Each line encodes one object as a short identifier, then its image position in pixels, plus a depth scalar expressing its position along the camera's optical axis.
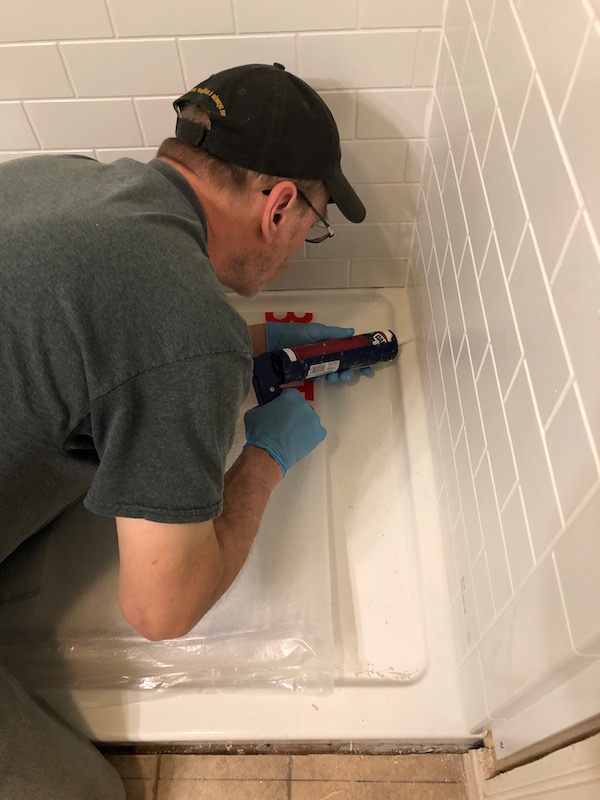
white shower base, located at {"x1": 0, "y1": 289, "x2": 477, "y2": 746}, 0.95
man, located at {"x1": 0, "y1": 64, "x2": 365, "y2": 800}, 0.63
